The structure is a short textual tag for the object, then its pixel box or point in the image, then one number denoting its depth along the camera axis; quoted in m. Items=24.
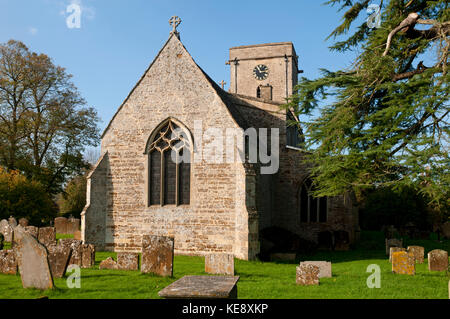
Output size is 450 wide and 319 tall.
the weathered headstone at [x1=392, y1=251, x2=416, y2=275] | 10.20
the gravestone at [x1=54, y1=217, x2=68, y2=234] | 23.47
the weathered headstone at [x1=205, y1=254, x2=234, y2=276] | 10.19
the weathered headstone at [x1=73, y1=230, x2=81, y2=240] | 19.61
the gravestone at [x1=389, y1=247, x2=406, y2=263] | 11.59
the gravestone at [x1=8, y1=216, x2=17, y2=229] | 18.54
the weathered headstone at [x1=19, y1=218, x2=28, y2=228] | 19.81
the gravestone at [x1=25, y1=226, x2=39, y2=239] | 14.67
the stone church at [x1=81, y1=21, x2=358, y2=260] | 14.05
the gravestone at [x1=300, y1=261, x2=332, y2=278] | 10.04
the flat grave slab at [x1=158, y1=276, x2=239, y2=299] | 4.82
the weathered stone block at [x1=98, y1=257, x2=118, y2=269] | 10.70
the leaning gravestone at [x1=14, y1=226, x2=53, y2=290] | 7.89
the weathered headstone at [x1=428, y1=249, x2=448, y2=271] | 10.91
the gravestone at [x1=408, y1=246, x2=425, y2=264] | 12.71
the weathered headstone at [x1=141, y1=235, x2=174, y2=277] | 9.55
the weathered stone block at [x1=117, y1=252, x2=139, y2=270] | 10.48
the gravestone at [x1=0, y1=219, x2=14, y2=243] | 18.05
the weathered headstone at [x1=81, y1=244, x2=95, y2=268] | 11.21
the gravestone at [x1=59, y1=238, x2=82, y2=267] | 10.71
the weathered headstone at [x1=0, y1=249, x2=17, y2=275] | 9.75
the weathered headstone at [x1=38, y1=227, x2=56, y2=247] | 14.80
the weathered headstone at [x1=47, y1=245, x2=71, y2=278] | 9.34
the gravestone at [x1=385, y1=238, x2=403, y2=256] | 15.74
